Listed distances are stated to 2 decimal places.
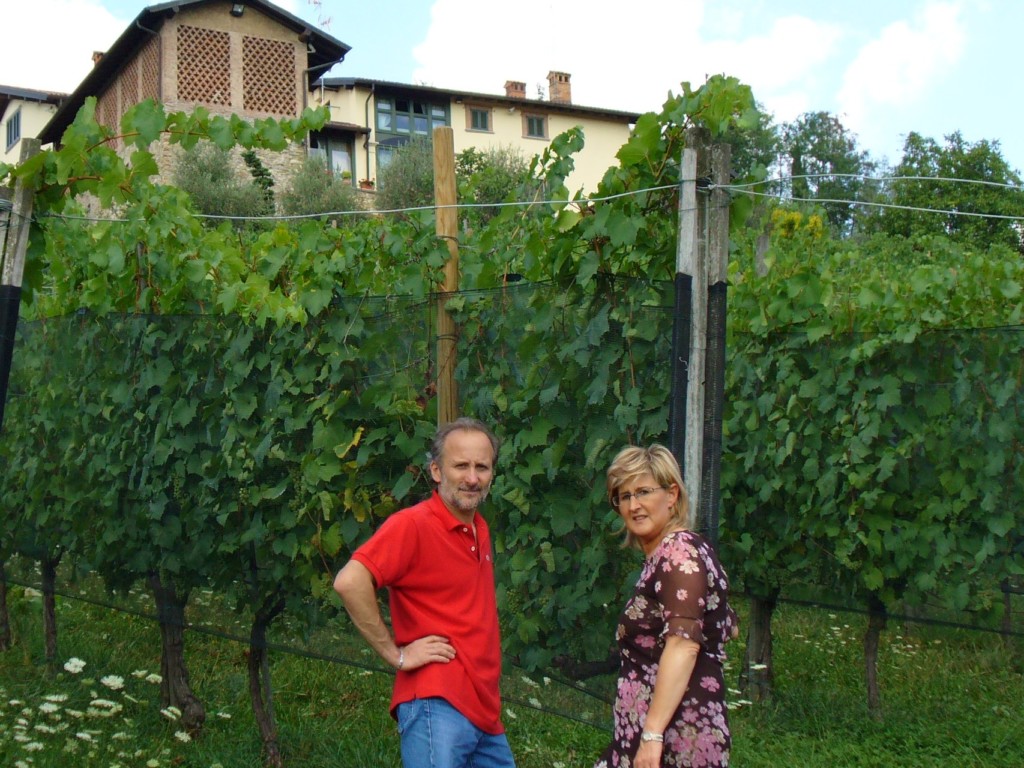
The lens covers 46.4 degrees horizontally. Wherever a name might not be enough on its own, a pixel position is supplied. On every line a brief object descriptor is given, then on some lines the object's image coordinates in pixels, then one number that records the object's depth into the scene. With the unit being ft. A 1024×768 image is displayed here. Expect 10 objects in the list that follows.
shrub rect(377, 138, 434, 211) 102.83
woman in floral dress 8.87
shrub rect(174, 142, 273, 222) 89.56
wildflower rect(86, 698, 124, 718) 16.71
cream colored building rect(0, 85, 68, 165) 119.75
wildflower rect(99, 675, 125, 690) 16.67
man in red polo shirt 9.72
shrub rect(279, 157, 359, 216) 96.22
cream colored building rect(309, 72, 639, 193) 119.65
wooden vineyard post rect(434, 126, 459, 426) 13.99
